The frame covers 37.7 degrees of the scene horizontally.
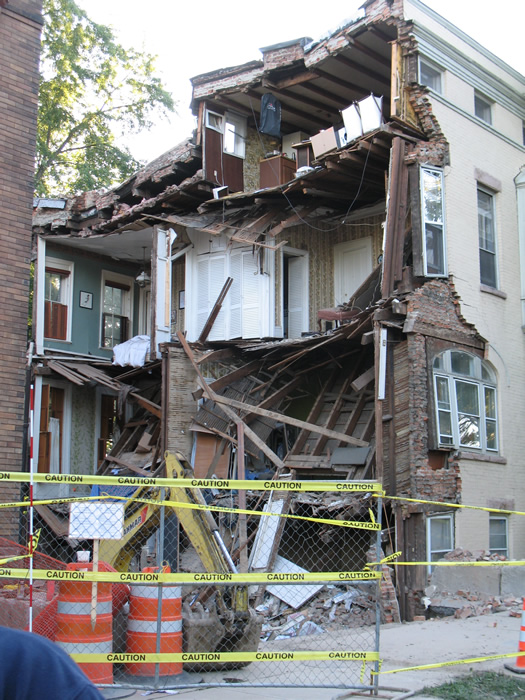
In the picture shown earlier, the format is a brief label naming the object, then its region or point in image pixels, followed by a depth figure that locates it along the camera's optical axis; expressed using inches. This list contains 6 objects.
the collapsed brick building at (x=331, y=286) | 603.2
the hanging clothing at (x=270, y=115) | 764.0
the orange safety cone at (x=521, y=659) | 326.3
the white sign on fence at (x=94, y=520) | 272.4
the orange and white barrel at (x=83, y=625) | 278.2
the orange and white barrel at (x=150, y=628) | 295.4
